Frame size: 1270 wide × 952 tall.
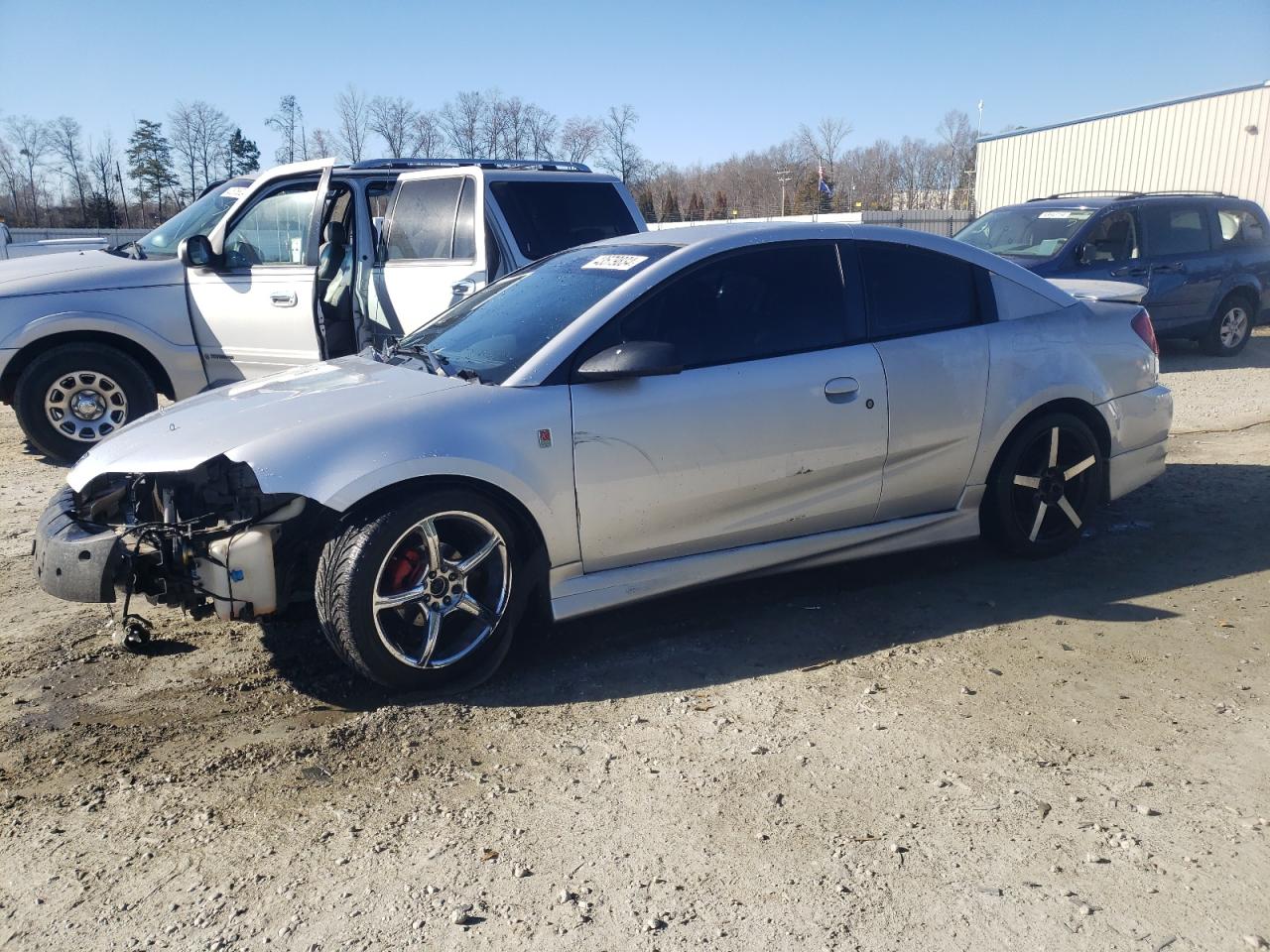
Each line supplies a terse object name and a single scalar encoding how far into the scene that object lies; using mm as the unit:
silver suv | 7625
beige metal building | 20969
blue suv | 12016
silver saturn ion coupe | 3803
